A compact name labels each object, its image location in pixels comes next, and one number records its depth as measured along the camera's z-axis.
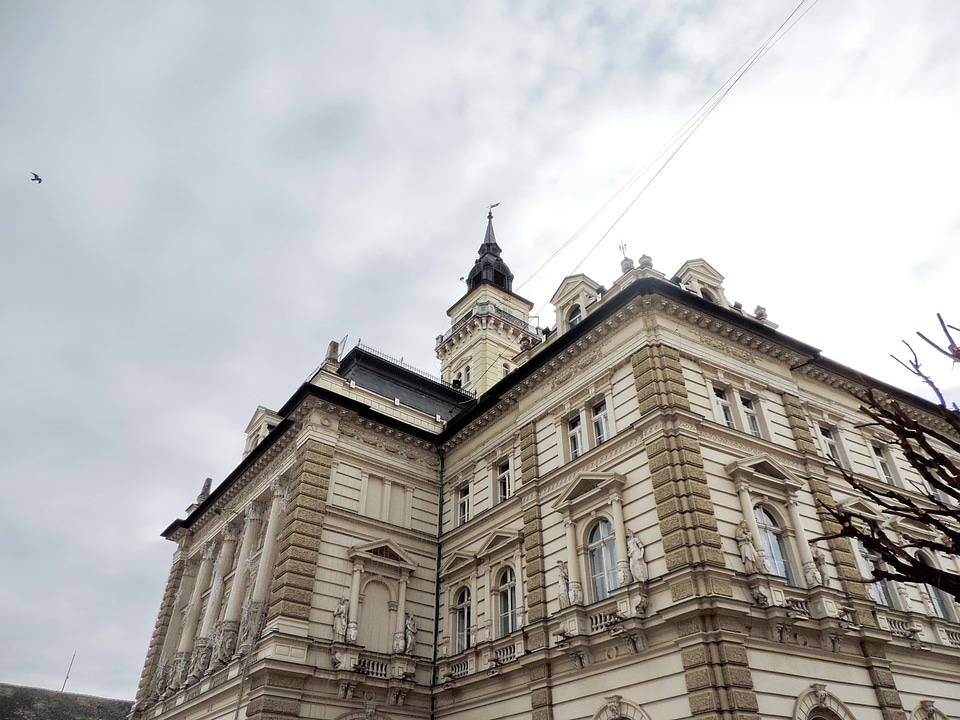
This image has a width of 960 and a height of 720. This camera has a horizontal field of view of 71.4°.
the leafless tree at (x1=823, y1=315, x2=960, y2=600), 7.04
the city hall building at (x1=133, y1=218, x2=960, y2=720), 19.22
